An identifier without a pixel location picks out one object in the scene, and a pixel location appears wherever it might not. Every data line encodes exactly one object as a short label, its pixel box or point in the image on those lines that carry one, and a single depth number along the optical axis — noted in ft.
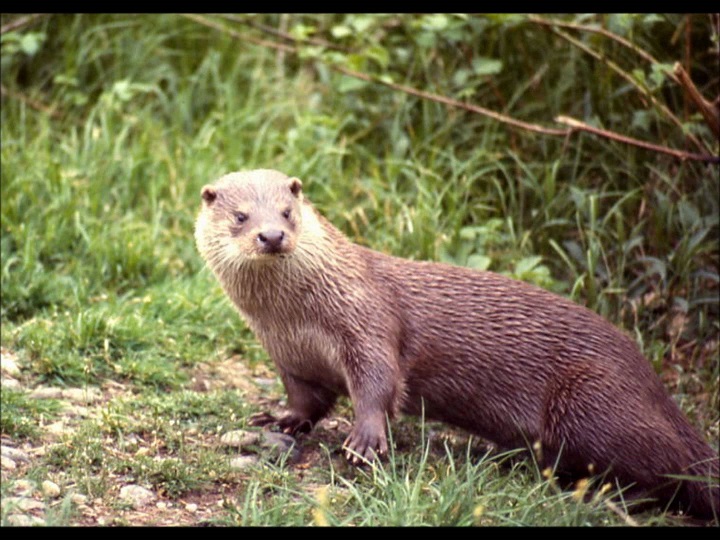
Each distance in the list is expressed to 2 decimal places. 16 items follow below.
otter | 24.50
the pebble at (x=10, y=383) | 26.87
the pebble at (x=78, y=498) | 21.44
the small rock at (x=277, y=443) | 25.57
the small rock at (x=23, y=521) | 19.50
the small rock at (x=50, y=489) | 21.65
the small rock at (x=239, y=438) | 25.81
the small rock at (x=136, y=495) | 22.06
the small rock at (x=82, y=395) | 27.02
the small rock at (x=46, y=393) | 26.78
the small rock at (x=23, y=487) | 21.36
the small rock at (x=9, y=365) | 27.61
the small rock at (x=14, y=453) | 23.27
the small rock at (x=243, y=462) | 24.36
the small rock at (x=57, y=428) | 24.91
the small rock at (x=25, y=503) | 20.45
